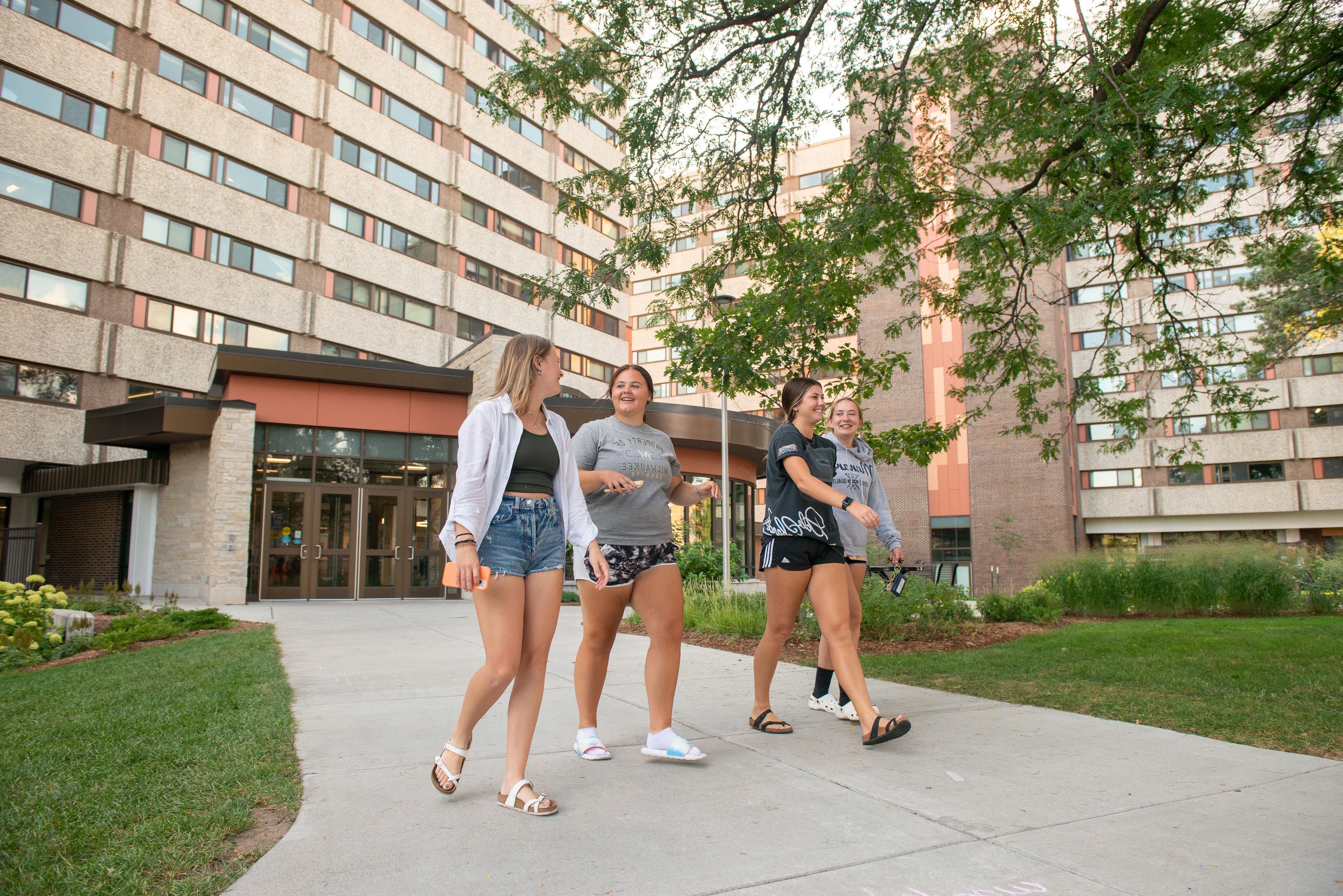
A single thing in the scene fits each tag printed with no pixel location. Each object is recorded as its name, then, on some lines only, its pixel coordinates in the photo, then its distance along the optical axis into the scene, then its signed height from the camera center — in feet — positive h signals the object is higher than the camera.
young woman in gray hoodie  16.44 +0.74
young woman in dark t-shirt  14.15 -0.28
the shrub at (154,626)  31.12 -3.90
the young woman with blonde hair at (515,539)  10.57 -0.06
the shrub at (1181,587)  46.62 -2.94
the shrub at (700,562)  54.13 -1.84
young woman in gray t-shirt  12.96 -0.58
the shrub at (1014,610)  40.57 -3.74
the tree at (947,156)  25.58 +13.35
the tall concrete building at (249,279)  59.77 +27.30
